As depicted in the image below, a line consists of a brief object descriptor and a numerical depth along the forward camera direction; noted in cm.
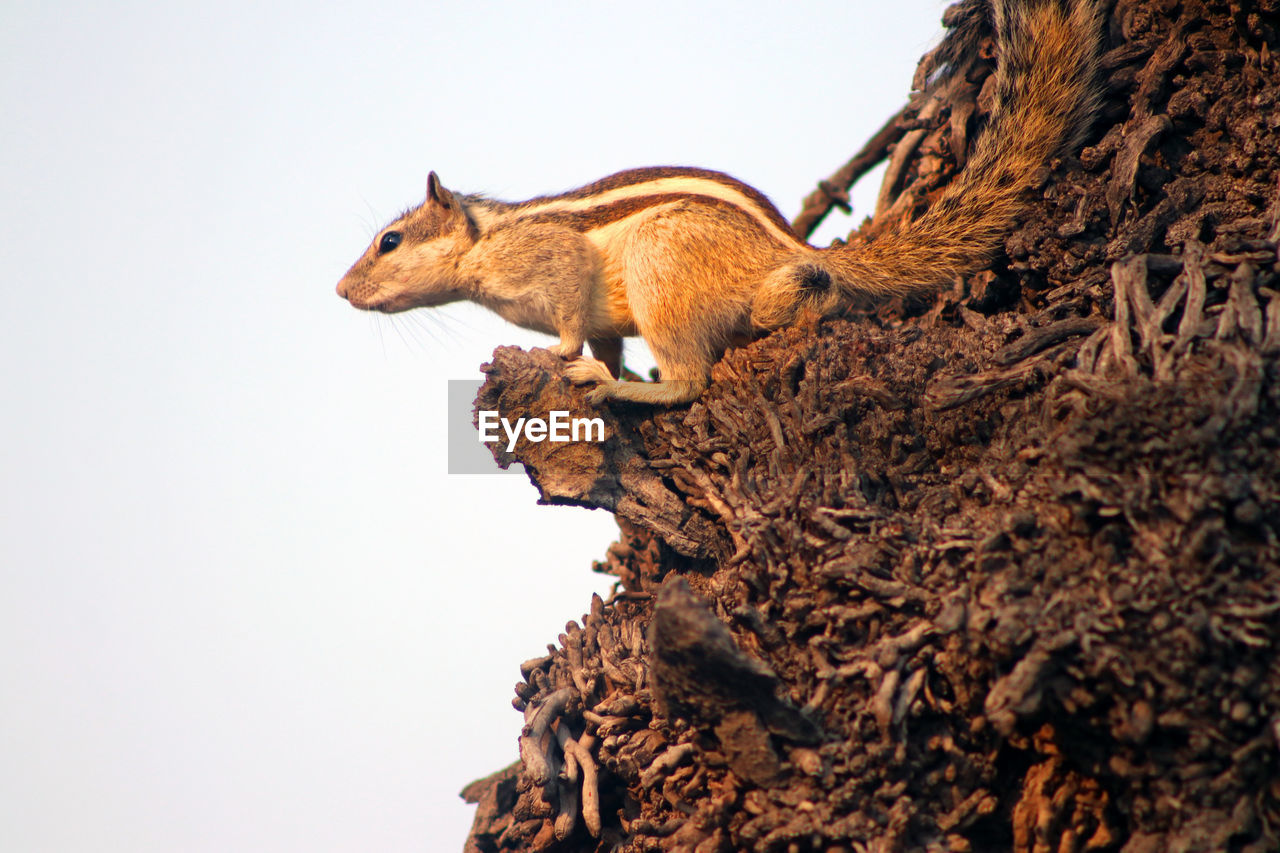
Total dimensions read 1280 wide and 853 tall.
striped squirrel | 750
